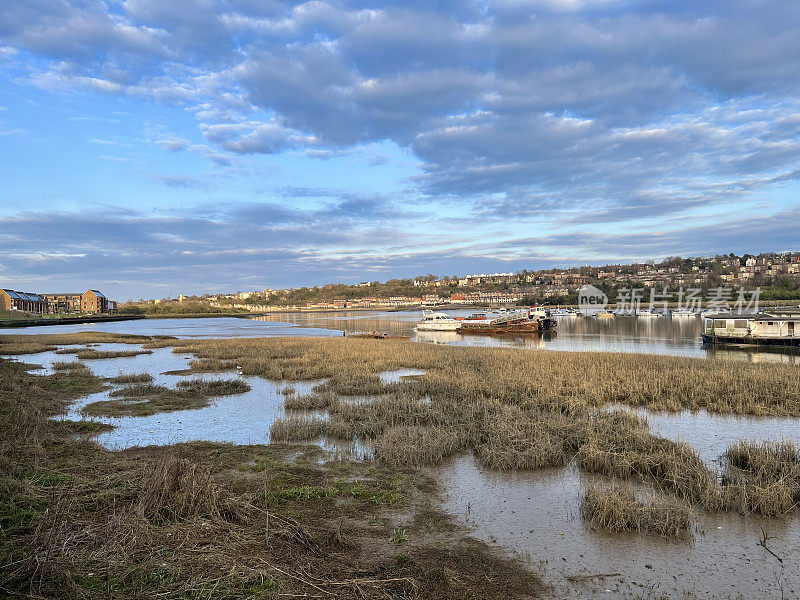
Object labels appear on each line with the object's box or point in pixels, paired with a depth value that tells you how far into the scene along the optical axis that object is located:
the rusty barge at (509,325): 68.00
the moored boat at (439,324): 77.31
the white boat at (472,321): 76.29
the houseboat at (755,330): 44.62
